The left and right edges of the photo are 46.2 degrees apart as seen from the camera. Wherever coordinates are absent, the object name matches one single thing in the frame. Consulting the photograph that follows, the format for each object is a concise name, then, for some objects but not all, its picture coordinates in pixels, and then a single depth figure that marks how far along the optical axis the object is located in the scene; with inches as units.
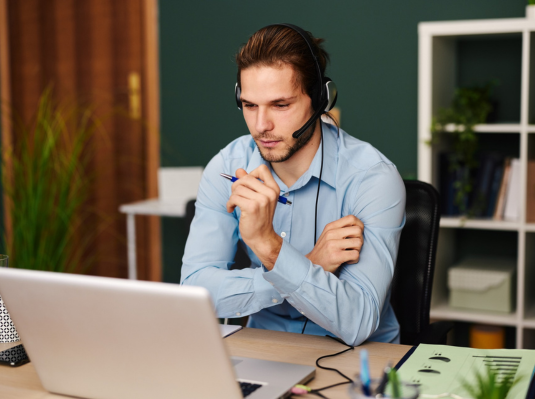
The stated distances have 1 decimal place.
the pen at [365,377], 31.1
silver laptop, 32.8
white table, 116.4
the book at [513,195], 98.8
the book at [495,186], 100.6
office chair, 63.1
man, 50.6
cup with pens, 30.8
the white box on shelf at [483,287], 99.1
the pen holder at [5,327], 49.4
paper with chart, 38.8
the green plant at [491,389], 30.0
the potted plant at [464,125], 99.3
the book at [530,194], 97.2
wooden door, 140.8
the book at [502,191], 99.8
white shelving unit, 95.3
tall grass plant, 107.0
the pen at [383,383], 32.1
